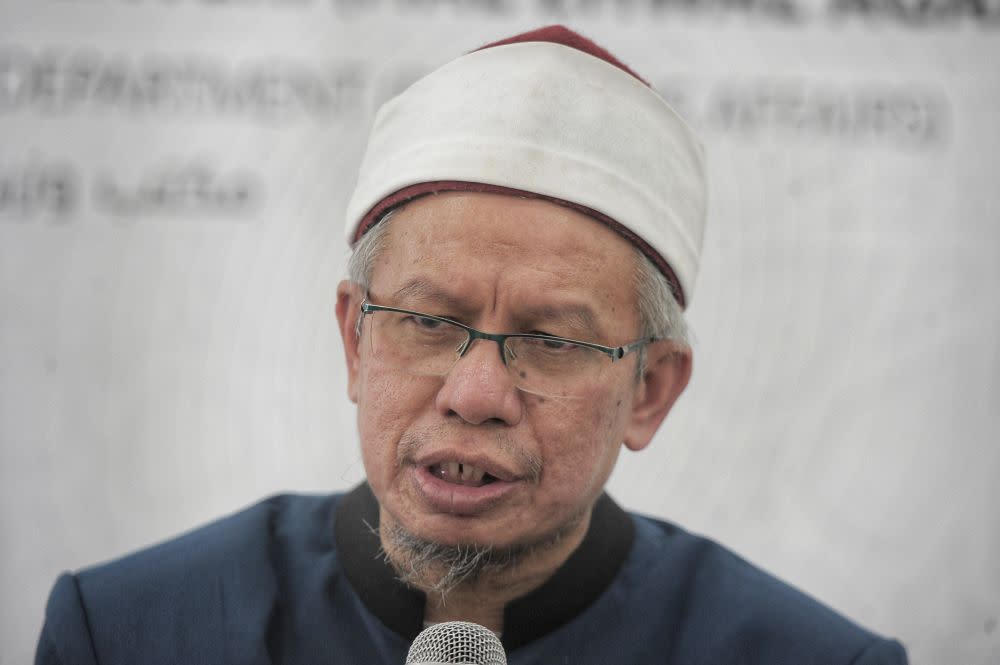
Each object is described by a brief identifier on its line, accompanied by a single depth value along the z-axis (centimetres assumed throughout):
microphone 276
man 284
